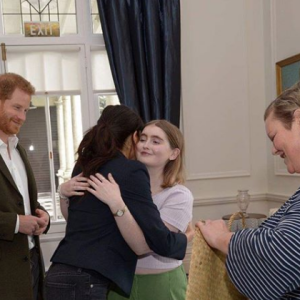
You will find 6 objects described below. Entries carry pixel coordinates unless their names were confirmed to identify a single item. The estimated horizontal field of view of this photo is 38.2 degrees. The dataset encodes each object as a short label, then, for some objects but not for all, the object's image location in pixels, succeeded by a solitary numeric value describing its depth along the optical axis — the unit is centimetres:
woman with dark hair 145
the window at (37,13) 406
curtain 404
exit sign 409
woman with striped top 100
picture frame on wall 391
